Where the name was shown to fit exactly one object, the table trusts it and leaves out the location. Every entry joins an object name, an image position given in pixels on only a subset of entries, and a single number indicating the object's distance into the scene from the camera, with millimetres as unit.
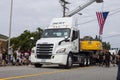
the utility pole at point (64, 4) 23486
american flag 18684
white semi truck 12067
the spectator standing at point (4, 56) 14038
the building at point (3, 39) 29581
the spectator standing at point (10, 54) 14750
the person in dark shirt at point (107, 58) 16003
